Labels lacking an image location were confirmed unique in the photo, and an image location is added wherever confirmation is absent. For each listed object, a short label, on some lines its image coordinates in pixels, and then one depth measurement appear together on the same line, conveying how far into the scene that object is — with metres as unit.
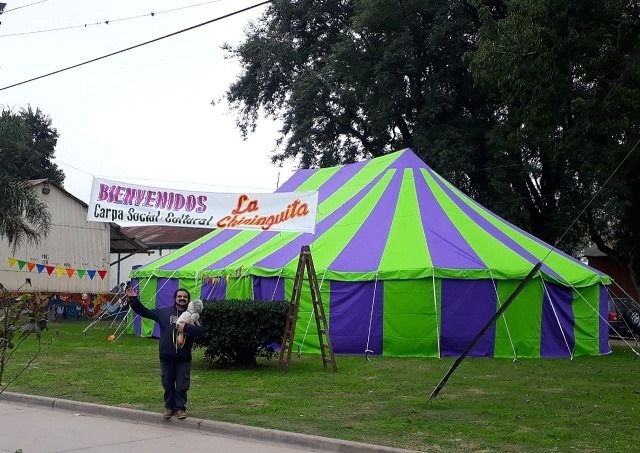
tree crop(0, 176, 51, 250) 25.73
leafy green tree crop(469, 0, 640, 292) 13.21
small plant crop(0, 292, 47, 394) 6.06
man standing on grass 9.62
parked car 26.50
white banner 13.87
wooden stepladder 14.38
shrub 14.28
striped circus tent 17.69
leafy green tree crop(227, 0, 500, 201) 29.11
